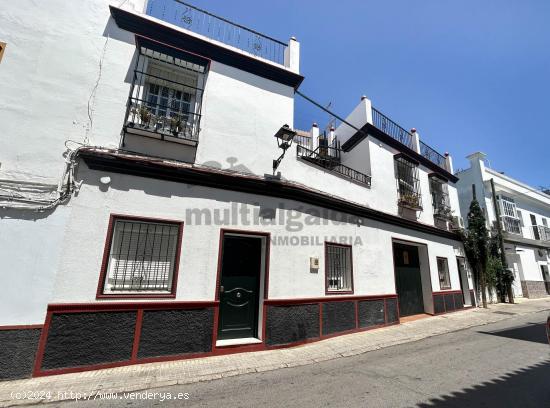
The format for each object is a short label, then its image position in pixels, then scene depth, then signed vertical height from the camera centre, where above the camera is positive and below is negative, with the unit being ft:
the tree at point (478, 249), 44.21 +4.82
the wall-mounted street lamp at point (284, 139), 22.00 +11.34
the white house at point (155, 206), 15.37 +4.67
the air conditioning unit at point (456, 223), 44.26 +9.24
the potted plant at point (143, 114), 19.57 +11.27
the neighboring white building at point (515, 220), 57.11 +13.46
